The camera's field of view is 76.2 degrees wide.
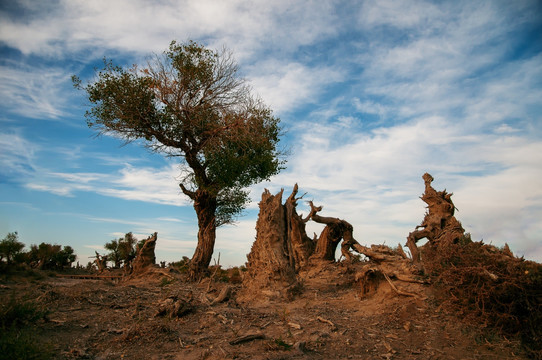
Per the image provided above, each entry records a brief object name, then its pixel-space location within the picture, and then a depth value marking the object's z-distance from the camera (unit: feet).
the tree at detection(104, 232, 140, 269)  88.17
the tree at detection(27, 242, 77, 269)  94.29
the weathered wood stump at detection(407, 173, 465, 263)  54.85
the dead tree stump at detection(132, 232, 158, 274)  67.77
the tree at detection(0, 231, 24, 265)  83.66
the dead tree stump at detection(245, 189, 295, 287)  42.98
